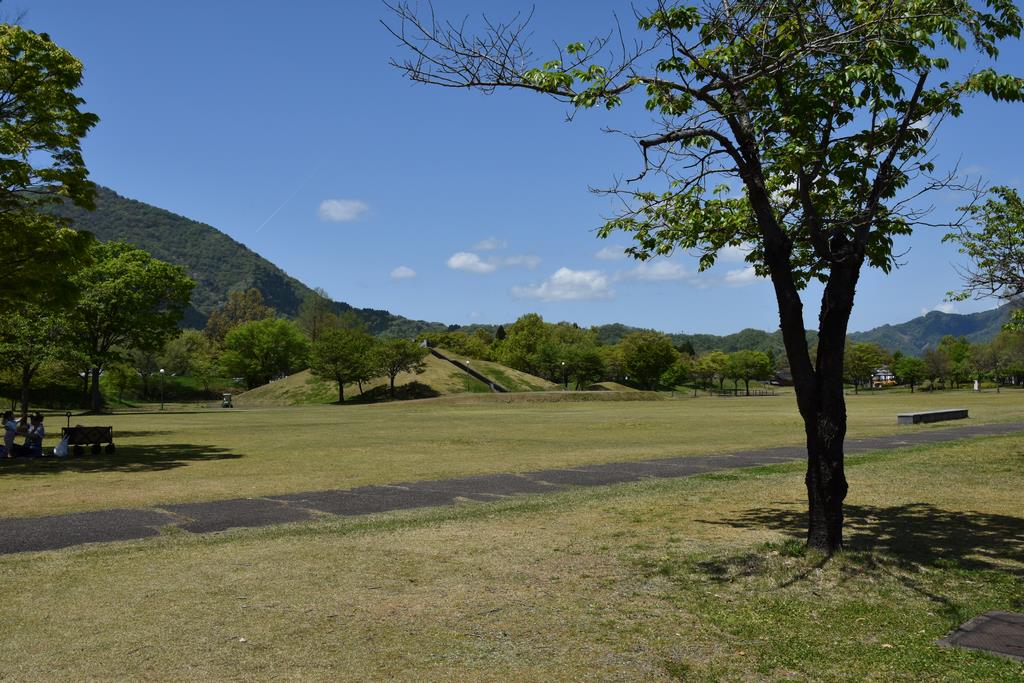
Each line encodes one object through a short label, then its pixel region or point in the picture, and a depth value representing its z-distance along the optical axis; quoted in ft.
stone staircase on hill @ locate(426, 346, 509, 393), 314.35
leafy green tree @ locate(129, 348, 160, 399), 340.59
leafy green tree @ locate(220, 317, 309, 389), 376.07
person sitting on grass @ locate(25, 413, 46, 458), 75.20
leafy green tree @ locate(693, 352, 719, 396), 512.63
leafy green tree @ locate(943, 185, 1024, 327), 56.34
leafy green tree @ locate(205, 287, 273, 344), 617.62
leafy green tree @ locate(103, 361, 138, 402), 300.81
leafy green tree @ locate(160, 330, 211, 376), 389.80
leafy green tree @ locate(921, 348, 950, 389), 491.88
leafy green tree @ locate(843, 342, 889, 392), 491.72
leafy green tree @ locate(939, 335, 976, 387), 493.36
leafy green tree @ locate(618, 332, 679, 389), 421.59
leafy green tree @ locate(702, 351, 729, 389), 501.56
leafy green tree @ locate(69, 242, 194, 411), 181.47
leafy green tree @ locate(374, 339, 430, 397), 280.92
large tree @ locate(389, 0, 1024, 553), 25.59
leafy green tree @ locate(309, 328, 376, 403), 274.16
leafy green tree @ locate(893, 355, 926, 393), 506.07
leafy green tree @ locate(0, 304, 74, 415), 130.52
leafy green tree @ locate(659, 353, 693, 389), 486.26
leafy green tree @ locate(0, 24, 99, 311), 68.08
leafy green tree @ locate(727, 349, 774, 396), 490.08
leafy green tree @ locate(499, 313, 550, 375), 412.26
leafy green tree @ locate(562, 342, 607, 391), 391.24
